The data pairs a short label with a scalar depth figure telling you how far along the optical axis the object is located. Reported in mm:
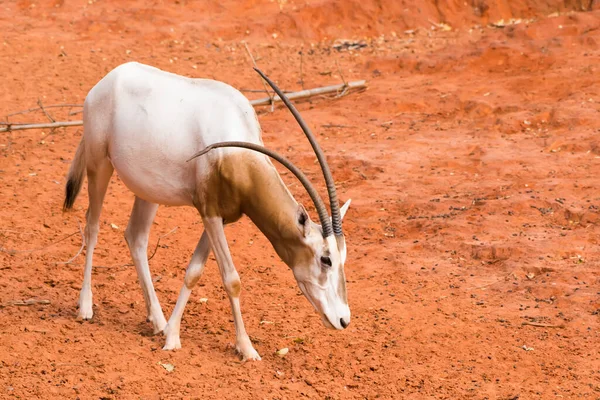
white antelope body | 10156
